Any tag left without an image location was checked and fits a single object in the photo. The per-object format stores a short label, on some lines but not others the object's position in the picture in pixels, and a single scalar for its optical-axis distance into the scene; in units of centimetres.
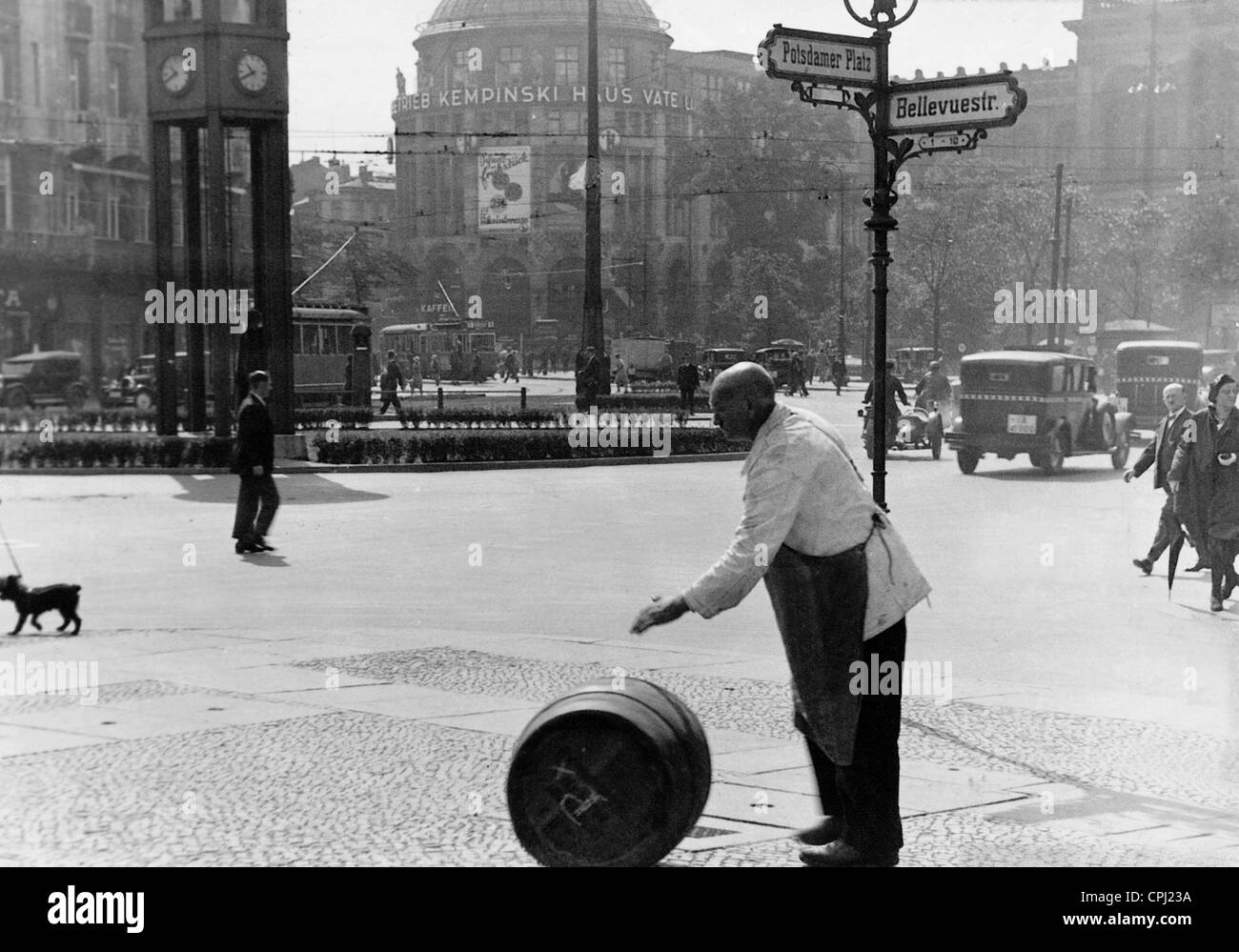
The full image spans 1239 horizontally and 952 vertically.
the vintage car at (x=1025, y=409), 2648
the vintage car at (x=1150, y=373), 3891
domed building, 5894
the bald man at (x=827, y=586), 553
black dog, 1091
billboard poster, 8506
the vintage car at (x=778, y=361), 6119
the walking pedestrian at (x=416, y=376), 5962
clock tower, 2408
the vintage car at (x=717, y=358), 6624
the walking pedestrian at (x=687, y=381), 4041
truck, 7388
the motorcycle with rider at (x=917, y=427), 3108
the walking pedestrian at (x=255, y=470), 1576
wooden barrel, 563
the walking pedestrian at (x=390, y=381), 4212
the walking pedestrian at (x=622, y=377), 6125
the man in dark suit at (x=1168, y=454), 1346
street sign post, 855
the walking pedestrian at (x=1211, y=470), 1258
